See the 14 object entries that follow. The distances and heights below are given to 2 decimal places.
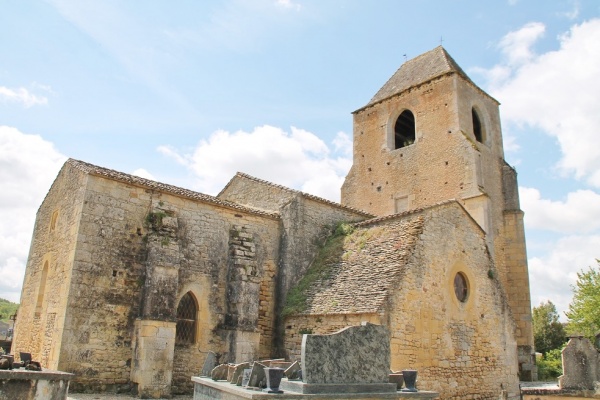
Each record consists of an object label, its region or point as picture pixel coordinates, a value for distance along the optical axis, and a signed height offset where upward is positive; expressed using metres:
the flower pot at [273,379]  6.04 -0.49
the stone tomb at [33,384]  6.91 -0.76
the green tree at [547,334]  32.25 +0.84
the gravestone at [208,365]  8.73 -0.51
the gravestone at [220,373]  8.03 -0.58
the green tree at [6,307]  55.07 +2.89
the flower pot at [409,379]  7.11 -0.51
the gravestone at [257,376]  6.61 -0.50
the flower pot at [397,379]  7.31 -0.53
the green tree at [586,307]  26.03 +2.19
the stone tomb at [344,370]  6.09 -0.37
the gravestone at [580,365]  16.31 -0.55
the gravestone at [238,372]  7.31 -0.50
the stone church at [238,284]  11.46 +1.38
